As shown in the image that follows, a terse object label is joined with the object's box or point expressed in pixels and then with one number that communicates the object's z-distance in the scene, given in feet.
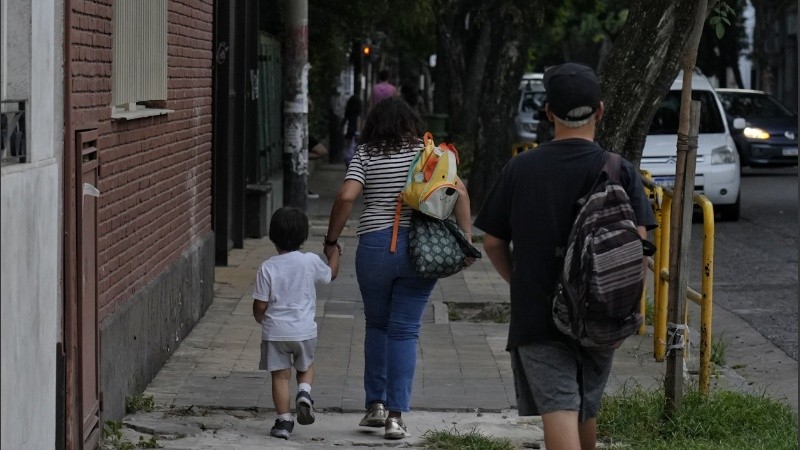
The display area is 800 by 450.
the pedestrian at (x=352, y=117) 95.40
